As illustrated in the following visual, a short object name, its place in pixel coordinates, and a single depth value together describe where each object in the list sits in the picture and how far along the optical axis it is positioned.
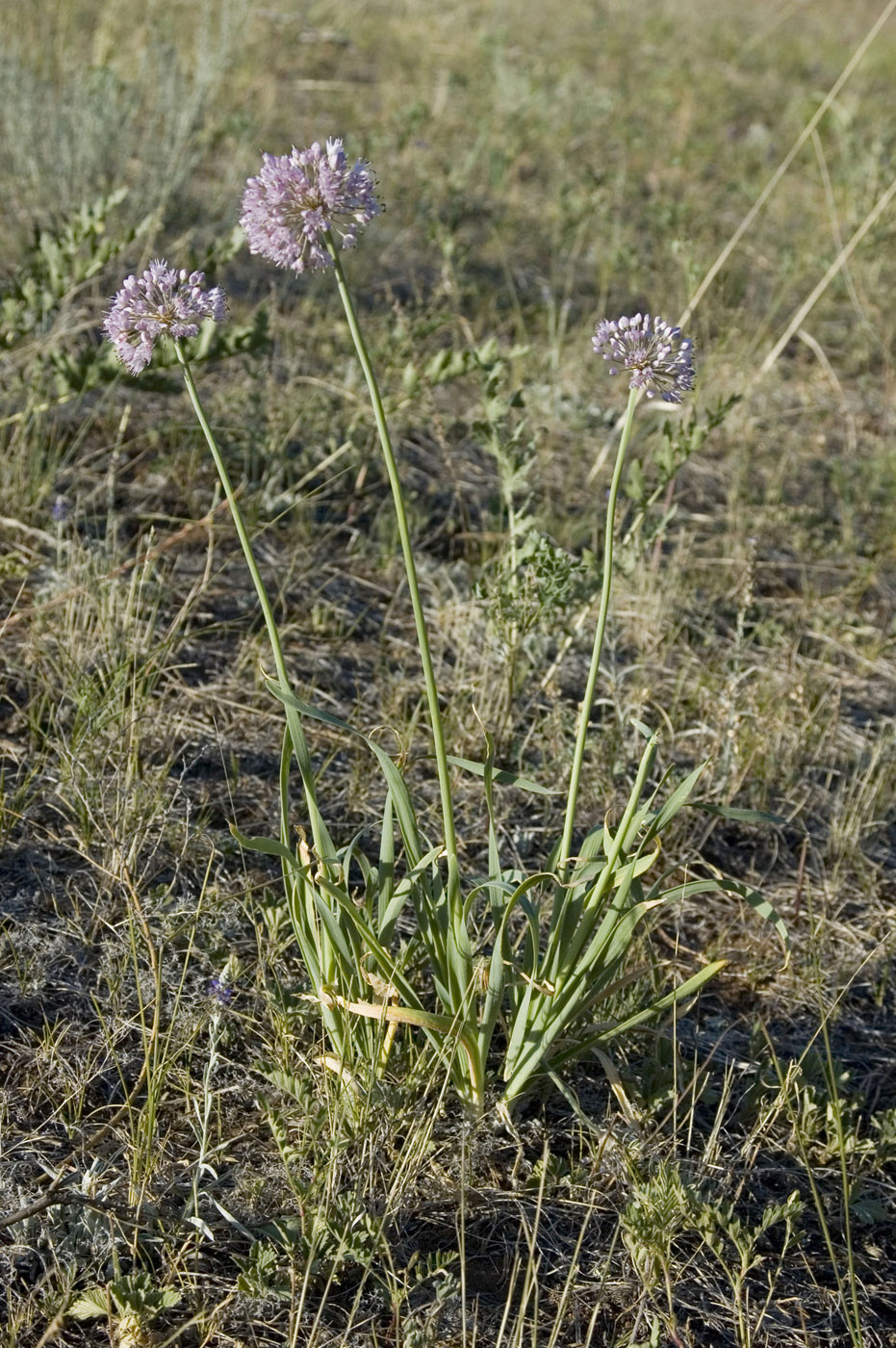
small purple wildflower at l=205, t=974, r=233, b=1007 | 0.92
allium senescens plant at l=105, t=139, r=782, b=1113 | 0.82
